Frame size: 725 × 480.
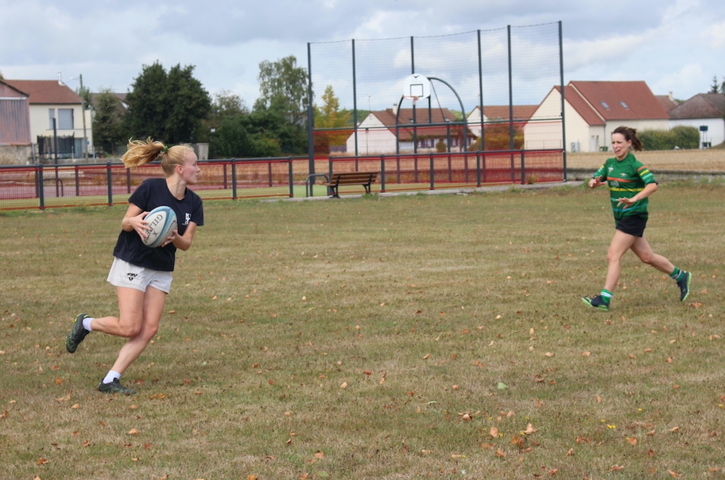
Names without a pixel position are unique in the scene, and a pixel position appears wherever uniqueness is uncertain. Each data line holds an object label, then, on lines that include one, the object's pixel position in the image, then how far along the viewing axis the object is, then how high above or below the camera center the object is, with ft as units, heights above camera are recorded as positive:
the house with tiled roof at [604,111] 320.29 +14.13
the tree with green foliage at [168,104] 275.80 +18.06
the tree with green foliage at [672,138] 304.09 +3.57
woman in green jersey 30.48 -1.58
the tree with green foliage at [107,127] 299.79 +12.87
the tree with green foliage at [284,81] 406.62 +35.19
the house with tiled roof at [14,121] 228.43 +12.07
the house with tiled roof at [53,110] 311.88 +19.71
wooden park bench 96.02 -2.16
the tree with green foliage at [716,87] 476.13 +30.85
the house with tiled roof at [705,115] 375.04 +13.60
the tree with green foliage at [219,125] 244.83 +11.44
